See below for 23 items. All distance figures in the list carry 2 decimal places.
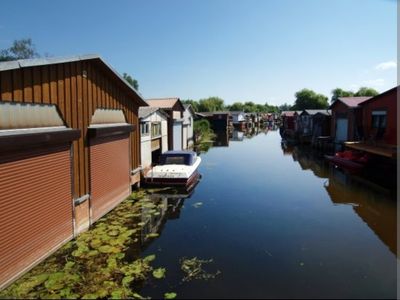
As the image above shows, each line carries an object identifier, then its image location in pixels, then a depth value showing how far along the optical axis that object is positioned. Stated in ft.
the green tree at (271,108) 529.86
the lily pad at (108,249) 28.14
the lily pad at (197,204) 43.19
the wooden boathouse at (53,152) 22.61
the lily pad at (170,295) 20.95
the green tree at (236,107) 442.26
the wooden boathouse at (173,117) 87.23
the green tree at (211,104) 346.13
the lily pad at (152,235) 32.32
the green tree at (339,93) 339.98
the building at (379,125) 67.26
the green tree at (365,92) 303.03
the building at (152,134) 59.77
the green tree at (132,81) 329.07
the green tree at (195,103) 344.57
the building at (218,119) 204.74
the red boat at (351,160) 67.33
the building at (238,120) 245.86
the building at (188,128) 106.61
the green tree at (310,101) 331.32
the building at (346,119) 90.54
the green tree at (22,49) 157.69
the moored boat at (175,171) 52.75
